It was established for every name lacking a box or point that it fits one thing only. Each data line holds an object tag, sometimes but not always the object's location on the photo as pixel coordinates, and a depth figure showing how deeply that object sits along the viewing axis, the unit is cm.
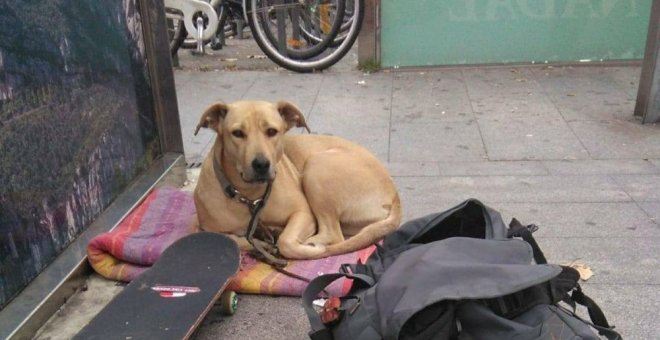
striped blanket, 304
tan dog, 311
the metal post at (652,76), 529
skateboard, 249
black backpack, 211
